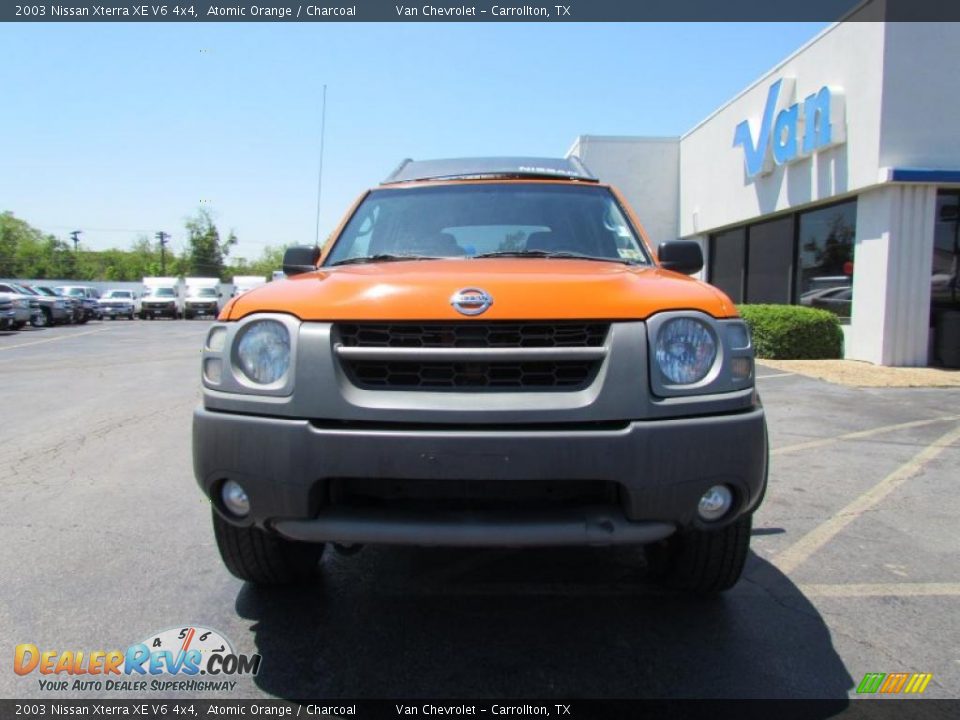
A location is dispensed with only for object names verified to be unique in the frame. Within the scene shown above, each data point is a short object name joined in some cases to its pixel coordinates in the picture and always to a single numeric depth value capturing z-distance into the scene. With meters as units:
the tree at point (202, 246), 82.50
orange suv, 2.13
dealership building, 10.95
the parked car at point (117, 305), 35.09
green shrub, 12.24
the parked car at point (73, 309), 27.17
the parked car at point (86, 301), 30.02
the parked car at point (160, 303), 34.97
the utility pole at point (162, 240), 87.13
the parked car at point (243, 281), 37.95
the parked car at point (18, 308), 22.08
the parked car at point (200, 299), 35.38
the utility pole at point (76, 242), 94.01
